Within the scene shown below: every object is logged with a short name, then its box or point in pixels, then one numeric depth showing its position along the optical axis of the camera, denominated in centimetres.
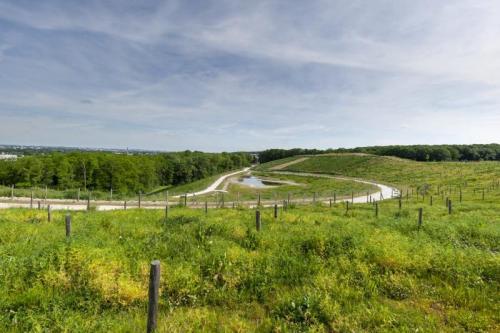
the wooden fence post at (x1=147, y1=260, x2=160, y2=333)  439
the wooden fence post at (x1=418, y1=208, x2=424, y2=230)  1188
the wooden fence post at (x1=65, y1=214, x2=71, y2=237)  886
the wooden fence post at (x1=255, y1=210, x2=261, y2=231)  1068
